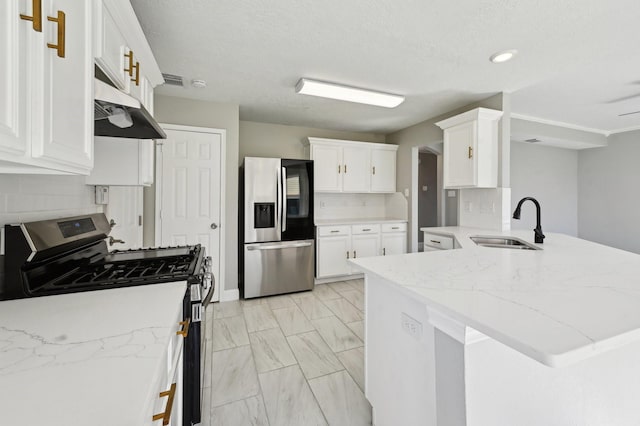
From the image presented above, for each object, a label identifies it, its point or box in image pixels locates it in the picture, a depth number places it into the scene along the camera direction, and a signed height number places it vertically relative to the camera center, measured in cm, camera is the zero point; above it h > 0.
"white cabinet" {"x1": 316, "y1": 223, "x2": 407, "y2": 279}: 384 -46
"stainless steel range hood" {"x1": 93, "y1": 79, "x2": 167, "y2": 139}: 108 +47
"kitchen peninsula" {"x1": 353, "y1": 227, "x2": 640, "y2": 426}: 69 -44
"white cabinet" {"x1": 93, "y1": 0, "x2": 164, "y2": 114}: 113 +82
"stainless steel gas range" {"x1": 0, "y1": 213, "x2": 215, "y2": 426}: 103 -28
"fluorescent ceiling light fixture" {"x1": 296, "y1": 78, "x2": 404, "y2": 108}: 265 +123
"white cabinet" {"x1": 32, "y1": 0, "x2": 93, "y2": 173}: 75 +37
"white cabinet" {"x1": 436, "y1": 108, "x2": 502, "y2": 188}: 294 +72
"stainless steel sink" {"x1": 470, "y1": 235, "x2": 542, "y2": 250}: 229 -27
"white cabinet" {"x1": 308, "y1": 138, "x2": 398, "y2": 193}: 406 +73
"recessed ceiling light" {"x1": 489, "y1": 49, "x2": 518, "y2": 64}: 216 +128
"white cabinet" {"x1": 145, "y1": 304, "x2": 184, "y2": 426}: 62 -52
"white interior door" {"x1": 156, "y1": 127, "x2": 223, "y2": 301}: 301 +24
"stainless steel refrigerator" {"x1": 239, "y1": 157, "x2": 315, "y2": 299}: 327 -19
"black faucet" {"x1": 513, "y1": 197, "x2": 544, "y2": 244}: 207 -14
